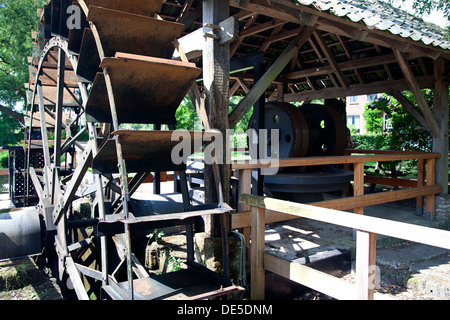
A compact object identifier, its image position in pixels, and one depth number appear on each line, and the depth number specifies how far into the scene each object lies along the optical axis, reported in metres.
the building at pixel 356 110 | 33.68
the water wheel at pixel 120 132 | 2.91
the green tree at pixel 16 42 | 18.16
